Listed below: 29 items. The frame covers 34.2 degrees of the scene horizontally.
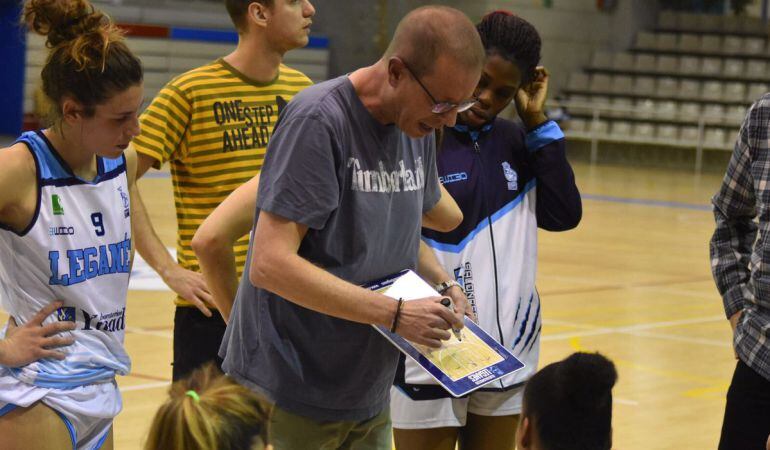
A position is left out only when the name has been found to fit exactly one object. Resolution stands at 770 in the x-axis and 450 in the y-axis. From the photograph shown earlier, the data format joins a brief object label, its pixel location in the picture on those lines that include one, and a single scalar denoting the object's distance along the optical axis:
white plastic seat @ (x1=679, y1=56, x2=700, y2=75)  22.88
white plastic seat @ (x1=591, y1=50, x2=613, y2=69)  23.81
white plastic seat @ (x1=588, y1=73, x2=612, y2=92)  23.14
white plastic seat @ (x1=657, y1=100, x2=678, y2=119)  21.80
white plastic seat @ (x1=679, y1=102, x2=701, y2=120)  21.59
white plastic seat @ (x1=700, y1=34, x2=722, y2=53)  22.98
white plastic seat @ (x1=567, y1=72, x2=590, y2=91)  23.38
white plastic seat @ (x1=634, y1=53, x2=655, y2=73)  23.14
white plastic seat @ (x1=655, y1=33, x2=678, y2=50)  23.50
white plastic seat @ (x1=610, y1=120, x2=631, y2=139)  22.20
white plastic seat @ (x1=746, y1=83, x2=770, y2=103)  21.64
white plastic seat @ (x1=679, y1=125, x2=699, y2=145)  21.46
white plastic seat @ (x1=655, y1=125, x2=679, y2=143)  21.70
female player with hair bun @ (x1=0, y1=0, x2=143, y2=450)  2.57
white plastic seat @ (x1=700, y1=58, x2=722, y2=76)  22.67
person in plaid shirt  3.05
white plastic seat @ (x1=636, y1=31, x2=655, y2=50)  23.80
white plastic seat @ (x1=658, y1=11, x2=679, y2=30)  24.23
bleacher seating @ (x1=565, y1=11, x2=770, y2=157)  21.69
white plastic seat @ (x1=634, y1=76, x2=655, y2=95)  22.80
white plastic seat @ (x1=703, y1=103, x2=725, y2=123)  21.08
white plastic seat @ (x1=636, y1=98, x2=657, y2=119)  21.72
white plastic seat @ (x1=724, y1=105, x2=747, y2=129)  20.94
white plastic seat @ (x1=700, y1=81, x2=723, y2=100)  22.16
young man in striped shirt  3.61
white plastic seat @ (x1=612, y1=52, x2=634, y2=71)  23.39
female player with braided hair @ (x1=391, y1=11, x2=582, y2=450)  3.22
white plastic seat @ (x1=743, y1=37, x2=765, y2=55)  22.50
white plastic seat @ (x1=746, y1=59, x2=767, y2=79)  22.00
